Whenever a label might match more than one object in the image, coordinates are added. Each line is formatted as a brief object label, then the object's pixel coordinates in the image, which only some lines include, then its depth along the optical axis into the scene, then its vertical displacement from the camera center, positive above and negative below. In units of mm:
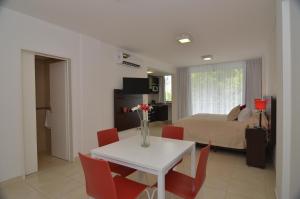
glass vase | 1875 -410
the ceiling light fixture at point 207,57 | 4974 +1204
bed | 3264 -746
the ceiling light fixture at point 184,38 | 3177 +1155
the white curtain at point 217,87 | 5824 +340
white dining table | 1329 -557
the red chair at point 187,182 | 1393 -830
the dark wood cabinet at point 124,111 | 3977 -336
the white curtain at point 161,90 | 8133 +338
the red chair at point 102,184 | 1229 -694
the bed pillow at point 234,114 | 3710 -415
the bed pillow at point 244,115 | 3658 -436
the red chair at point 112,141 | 1898 -581
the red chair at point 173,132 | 2268 -504
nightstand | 2773 -876
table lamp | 2903 -166
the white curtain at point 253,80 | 5418 +517
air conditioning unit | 4043 +986
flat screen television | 4125 +305
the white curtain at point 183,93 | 6805 +149
